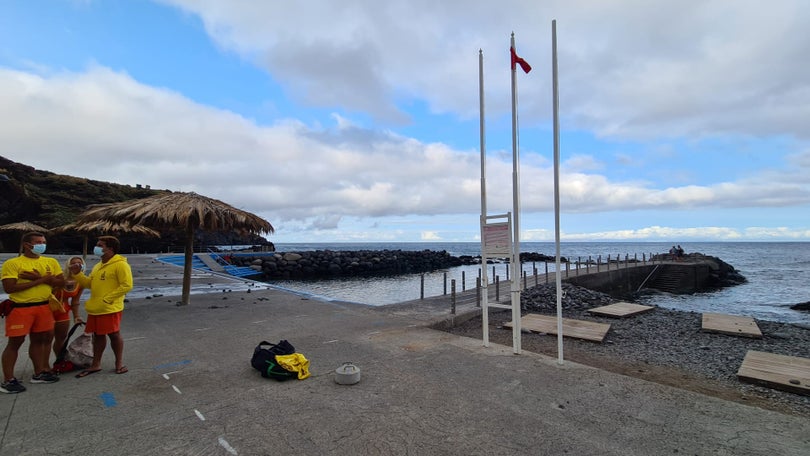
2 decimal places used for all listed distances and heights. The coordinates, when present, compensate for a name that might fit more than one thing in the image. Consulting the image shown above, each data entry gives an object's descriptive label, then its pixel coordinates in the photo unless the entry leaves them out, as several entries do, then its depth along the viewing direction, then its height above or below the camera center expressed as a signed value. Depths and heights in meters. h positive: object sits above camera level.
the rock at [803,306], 17.56 -2.41
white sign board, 5.59 +0.17
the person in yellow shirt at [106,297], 4.39 -0.59
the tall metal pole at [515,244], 5.43 +0.10
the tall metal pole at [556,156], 5.08 +1.27
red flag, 5.58 +2.75
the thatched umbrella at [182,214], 9.28 +0.82
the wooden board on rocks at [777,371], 4.60 -1.54
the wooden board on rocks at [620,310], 10.28 -1.61
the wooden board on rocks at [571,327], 7.46 -1.57
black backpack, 4.38 -1.33
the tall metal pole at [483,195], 5.84 +0.85
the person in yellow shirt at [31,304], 3.90 -0.62
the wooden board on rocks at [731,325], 8.14 -1.63
